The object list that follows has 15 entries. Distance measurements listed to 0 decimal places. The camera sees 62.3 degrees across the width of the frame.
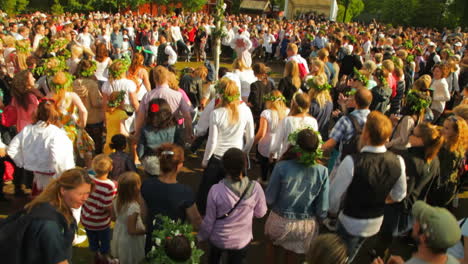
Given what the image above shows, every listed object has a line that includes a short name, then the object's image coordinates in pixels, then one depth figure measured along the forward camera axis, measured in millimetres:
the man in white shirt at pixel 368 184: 3416
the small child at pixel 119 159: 4340
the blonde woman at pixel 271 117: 5488
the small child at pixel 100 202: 3910
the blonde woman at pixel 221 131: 4574
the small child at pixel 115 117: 5441
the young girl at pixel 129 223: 3602
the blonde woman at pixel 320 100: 5750
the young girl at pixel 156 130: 4633
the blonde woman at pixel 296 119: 4801
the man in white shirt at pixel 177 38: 16356
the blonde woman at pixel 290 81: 6648
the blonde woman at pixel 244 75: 6957
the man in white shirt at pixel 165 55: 10344
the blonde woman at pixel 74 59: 7929
